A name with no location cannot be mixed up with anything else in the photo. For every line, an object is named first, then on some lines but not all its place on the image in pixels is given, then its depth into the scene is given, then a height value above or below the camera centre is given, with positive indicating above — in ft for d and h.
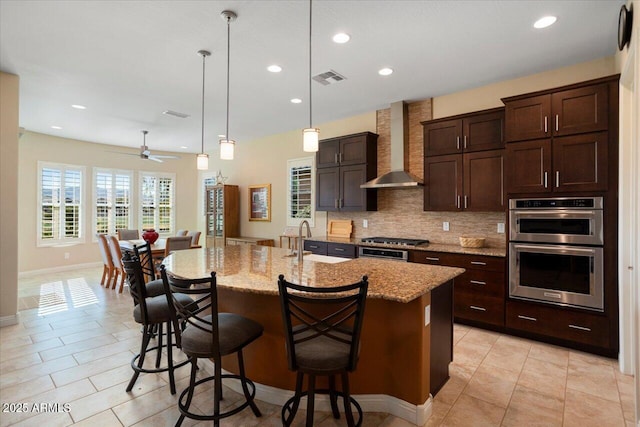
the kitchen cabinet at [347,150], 16.47 +3.60
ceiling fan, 20.78 +4.08
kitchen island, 6.82 -2.57
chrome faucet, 9.44 -0.93
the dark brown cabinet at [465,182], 12.60 +1.50
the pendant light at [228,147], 9.63 +2.12
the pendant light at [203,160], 10.89 +2.02
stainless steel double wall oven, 9.93 -1.09
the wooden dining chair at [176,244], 17.19 -1.49
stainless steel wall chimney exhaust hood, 15.25 +3.50
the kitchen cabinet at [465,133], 12.60 +3.56
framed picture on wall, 22.85 +1.08
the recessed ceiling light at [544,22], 8.84 +5.54
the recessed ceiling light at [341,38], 9.67 +5.53
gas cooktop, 14.37 -1.11
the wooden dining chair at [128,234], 21.65 -1.25
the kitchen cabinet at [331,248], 15.58 -1.61
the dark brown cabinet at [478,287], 11.69 -2.62
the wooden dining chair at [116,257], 17.17 -2.22
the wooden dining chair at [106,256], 18.24 -2.30
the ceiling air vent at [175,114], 17.23 +5.68
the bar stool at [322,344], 5.59 -2.42
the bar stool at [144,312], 7.69 -2.44
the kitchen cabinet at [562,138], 9.79 +2.63
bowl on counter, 13.18 -1.01
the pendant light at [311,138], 8.42 +2.10
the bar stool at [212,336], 6.08 -2.43
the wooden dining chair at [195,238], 20.97 -1.41
